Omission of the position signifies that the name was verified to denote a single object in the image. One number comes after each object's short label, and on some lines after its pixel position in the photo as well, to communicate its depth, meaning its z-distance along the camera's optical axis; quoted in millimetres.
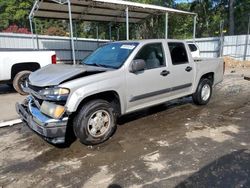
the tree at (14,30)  25225
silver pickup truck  3045
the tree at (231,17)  19960
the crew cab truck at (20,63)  6226
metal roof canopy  9933
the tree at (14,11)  27959
